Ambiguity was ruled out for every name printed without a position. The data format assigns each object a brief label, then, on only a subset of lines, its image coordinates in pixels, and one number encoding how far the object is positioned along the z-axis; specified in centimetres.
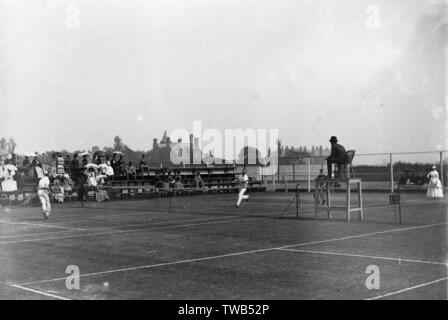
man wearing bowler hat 1745
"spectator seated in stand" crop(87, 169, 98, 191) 3073
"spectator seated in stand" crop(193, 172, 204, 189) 4009
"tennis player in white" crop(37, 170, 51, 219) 1898
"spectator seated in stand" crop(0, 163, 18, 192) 2783
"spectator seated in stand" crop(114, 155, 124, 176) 3516
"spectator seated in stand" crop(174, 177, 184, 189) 3731
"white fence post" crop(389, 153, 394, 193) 3163
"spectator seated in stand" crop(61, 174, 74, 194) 3107
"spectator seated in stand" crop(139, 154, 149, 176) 3722
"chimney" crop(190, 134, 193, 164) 4475
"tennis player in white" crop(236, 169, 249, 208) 2500
